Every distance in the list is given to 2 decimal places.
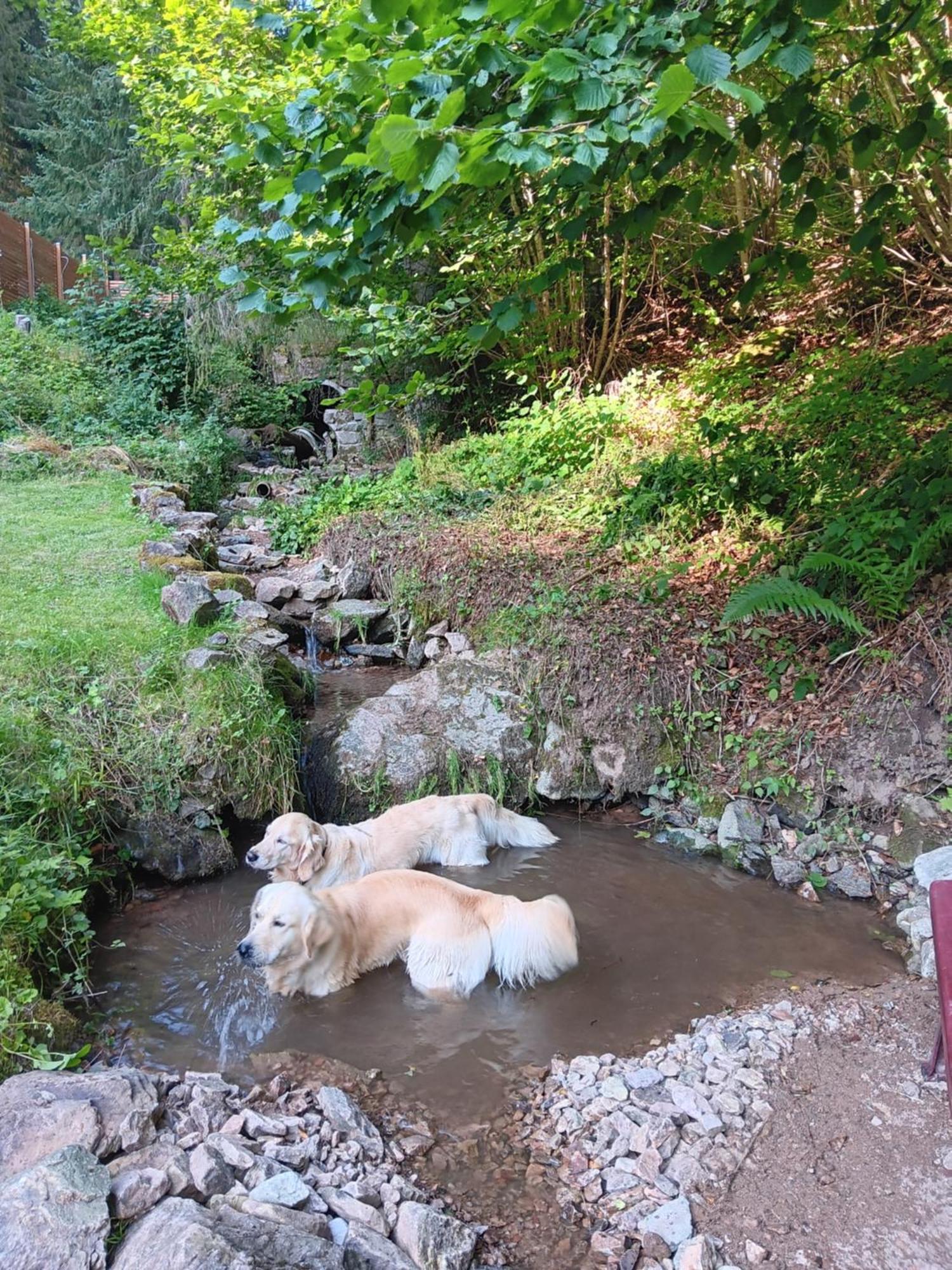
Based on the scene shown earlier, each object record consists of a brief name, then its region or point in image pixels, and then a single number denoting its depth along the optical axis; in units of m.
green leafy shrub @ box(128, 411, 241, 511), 11.90
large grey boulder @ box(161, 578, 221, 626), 6.27
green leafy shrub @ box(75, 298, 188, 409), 14.92
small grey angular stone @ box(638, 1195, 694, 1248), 2.64
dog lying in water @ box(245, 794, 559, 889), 4.61
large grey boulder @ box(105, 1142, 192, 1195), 2.29
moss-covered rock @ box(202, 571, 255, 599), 7.30
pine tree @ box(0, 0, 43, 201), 25.72
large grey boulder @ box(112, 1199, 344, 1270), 1.94
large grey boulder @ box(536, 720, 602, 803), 6.04
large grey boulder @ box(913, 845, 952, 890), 4.45
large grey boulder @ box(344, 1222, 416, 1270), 2.28
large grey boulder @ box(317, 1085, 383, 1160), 2.94
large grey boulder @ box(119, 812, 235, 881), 4.76
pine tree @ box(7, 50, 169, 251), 22.03
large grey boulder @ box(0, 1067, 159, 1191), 2.29
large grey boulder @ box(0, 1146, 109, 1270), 1.93
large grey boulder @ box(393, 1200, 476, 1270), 2.47
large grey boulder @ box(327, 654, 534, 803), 6.02
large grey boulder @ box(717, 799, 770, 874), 5.28
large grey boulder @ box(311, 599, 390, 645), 8.40
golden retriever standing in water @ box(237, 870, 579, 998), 3.84
